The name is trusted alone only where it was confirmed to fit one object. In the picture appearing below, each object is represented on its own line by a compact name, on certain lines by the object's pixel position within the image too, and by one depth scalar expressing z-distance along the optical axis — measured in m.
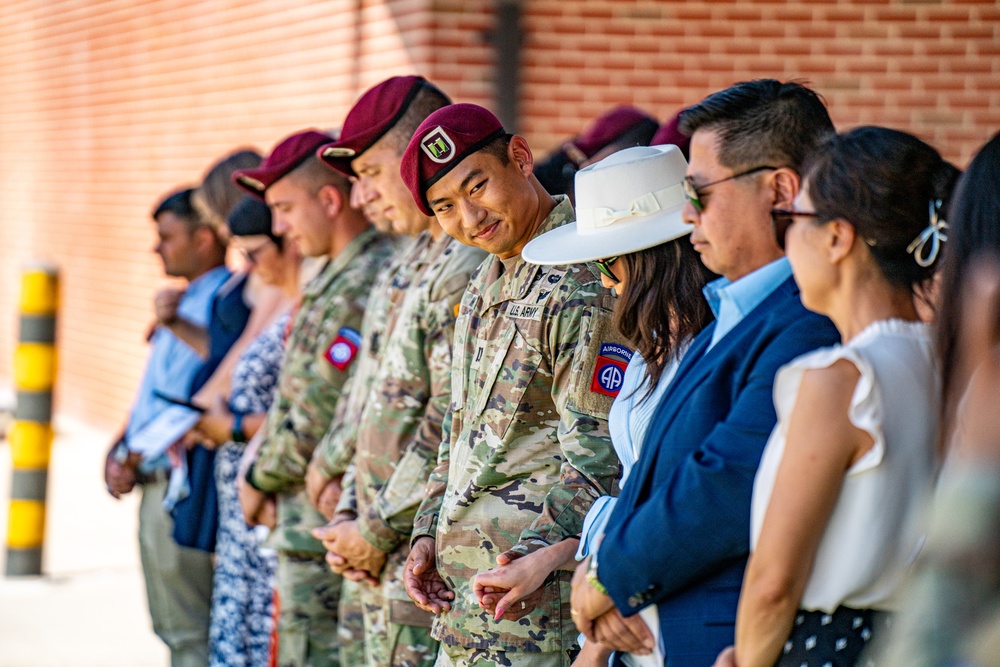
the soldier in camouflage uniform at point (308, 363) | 8.01
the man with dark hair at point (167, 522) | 9.91
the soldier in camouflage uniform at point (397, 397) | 6.65
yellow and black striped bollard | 13.28
